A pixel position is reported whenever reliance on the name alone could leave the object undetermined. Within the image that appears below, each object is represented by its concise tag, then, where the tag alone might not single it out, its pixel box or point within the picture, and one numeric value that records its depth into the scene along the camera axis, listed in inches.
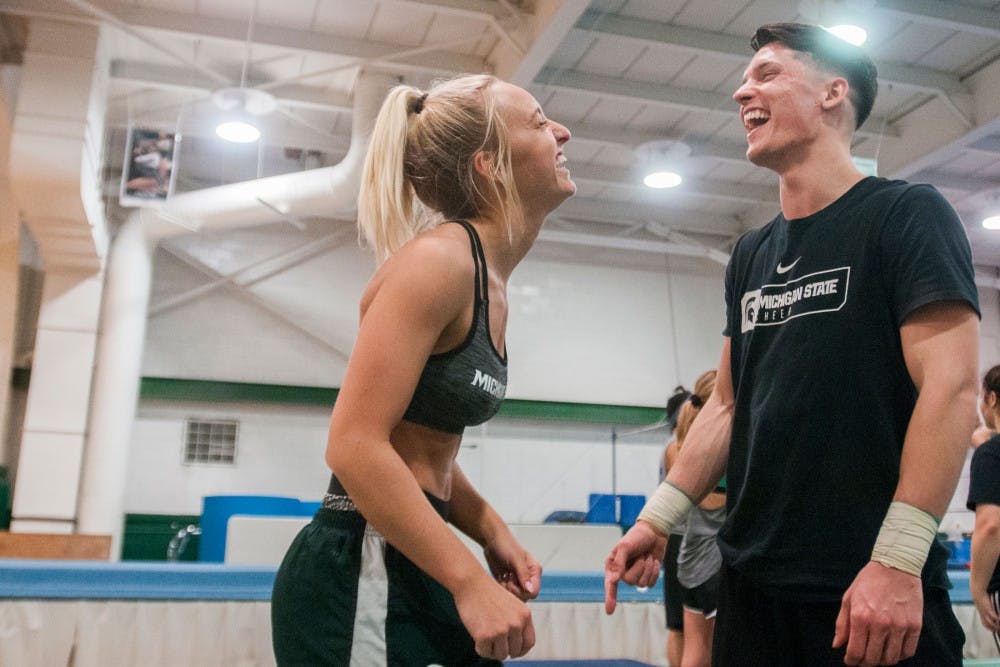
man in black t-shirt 43.9
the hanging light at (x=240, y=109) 264.8
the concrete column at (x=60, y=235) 238.1
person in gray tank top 127.6
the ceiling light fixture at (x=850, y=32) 210.5
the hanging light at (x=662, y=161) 319.3
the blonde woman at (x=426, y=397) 40.6
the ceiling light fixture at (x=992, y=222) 368.5
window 356.5
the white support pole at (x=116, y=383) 295.7
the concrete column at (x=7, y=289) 324.2
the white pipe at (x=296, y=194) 276.7
